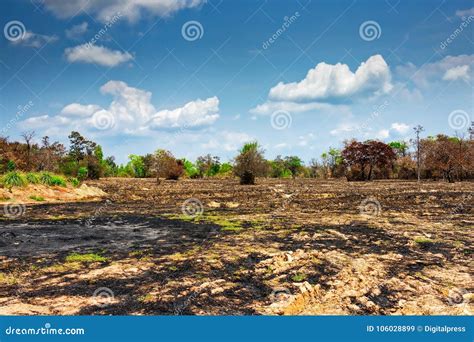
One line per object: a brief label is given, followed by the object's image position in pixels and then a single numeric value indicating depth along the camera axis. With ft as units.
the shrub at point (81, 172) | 120.57
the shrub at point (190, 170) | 213.32
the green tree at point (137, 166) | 224.94
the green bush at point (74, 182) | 77.46
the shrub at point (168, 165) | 136.98
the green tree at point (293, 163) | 221.66
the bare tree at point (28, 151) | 104.60
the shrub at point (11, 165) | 85.80
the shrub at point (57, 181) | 71.00
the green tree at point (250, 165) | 117.91
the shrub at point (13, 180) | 63.05
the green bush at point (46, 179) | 69.46
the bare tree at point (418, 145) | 143.09
